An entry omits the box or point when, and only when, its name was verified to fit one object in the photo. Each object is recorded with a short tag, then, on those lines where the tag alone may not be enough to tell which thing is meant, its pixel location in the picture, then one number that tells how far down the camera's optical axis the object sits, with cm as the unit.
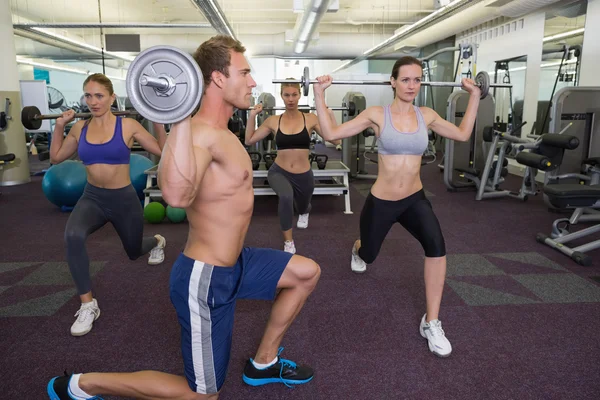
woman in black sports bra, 316
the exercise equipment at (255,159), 517
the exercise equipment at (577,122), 440
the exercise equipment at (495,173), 511
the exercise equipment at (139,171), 471
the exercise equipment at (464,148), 560
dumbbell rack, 445
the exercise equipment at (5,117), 586
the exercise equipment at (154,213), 423
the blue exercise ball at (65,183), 447
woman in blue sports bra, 219
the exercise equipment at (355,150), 640
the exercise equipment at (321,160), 493
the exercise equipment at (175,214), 420
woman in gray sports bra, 203
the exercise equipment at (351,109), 522
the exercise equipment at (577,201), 312
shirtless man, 131
